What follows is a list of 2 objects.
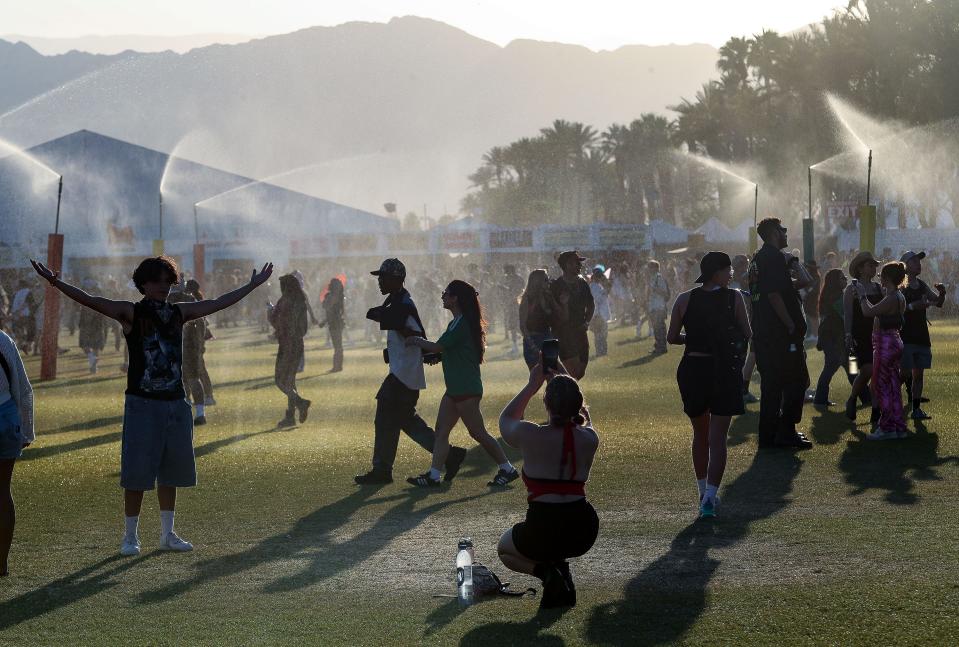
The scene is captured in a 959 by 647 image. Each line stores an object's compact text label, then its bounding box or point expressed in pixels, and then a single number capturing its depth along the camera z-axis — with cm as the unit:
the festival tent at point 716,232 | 6456
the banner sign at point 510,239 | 5934
